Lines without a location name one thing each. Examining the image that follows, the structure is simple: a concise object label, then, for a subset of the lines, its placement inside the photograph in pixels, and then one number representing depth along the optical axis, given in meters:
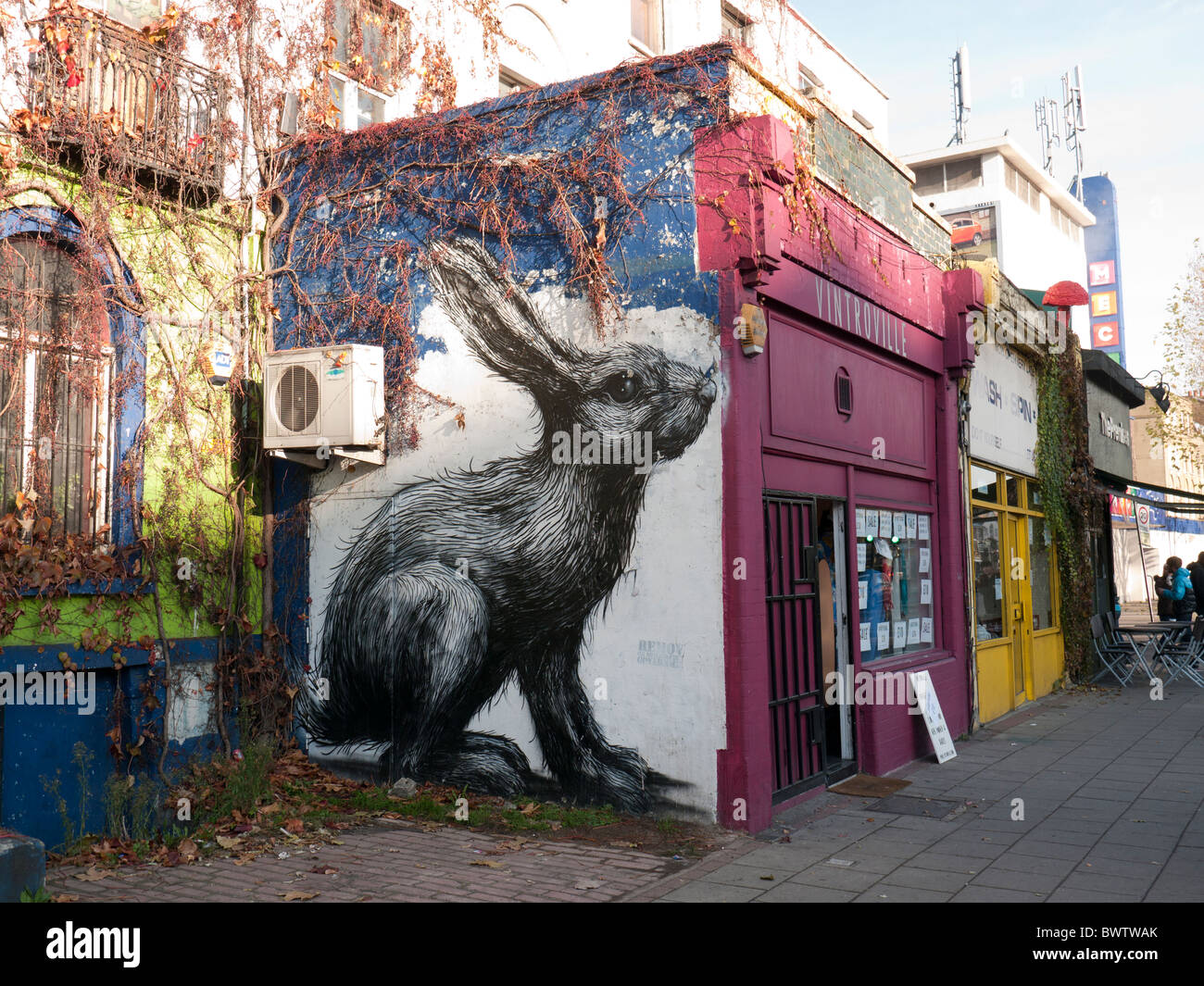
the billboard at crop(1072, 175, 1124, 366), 40.75
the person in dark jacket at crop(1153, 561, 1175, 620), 19.12
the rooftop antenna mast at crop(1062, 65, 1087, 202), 44.47
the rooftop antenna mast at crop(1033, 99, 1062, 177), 47.48
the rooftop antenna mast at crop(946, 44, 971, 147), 45.62
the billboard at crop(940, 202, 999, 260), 48.31
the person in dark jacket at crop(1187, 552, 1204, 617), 16.89
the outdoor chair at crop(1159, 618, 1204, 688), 15.72
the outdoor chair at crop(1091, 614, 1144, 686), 16.47
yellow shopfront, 12.66
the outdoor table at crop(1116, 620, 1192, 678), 15.53
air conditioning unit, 8.17
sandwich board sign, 9.98
